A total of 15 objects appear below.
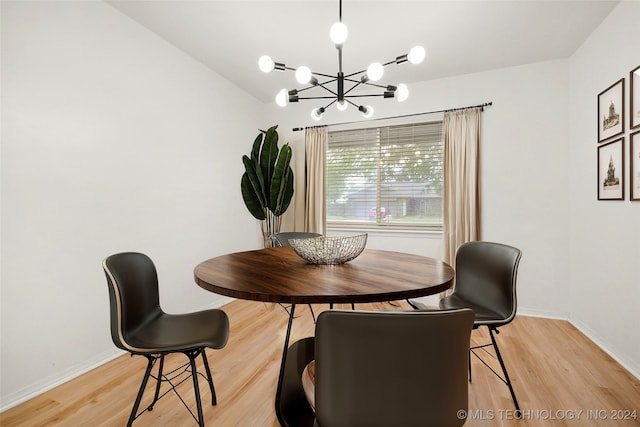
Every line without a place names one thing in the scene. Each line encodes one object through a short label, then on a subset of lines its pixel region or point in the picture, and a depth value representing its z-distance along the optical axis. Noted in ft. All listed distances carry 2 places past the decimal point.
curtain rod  10.09
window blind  11.12
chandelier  4.97
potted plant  11.05
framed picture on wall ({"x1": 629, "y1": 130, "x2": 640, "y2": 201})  6.21
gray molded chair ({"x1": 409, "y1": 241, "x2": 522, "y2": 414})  5.16
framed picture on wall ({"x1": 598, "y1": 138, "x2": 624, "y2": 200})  6.77
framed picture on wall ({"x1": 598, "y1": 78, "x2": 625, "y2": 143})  6.77
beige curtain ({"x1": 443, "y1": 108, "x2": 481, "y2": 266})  10.09
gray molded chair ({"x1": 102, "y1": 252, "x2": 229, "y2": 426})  4.09
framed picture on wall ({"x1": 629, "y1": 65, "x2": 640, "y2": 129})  6.19
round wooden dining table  3.41
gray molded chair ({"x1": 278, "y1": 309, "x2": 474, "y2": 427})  2.34
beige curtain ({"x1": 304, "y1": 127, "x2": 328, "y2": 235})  12.52
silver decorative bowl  5.06
